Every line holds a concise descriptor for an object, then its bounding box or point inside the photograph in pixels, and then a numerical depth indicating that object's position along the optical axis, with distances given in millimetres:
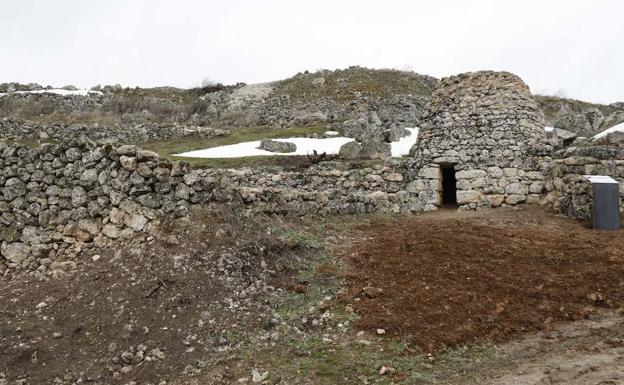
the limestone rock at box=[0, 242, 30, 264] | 8281
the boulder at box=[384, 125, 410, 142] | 25562
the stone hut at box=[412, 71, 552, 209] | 14297
